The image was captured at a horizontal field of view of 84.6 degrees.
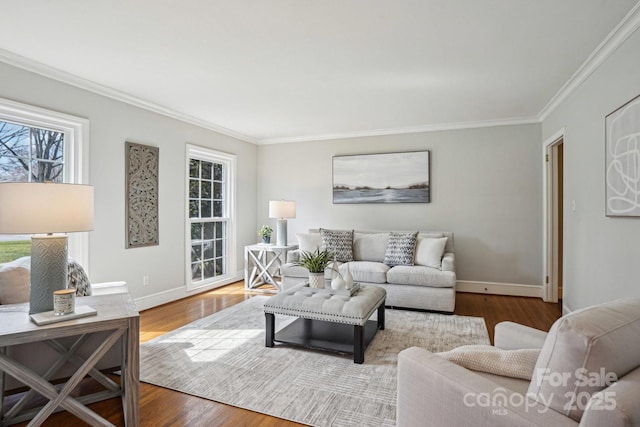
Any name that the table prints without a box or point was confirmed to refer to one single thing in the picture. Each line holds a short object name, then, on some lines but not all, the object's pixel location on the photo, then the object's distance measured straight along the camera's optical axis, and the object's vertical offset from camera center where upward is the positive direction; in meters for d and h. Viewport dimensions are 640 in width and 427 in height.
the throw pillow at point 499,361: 1.33 -0.57
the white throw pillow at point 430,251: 4.35 -0.46
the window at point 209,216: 4.95 +0.00
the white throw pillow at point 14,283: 2.12 -0.40
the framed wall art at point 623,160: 2.27 +0.38
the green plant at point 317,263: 3.37 -0.45
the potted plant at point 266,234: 5.44 -0.28
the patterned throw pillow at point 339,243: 4.87 -0.39
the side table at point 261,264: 5.17 -0.73
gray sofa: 4.05 -0.68
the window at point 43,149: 2.95 +0.62
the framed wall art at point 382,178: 5.22 +0.58
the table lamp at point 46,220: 1.70 -0.02
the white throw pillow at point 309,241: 5.07 -0.37
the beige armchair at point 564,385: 0.91 -0.49
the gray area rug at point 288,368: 2.12 -1.13
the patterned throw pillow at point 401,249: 4.48 -0.43
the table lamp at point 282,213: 5.24 +0.04
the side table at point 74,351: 1.68 -0.77
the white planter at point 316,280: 3.34 -0.61
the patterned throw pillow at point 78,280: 2.42 -0.44
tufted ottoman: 2.73 -0.80
